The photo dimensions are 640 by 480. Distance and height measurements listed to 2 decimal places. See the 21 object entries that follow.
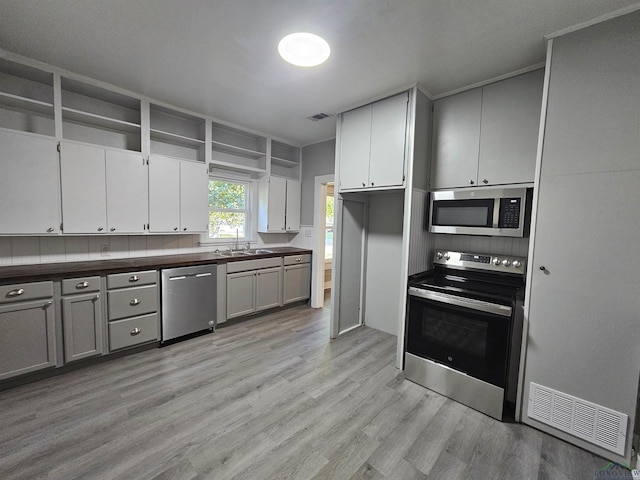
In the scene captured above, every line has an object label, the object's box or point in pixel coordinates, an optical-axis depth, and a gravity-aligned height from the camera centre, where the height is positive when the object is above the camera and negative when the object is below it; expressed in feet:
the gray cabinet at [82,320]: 7.68 -3.00
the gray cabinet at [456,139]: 7.94 +2.76
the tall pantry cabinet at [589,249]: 5.19 -0.33
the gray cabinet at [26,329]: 6.84 -2.97
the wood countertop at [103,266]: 7.14 -1.51
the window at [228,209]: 13.00 +0.66
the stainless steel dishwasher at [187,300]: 9.54 -2.94
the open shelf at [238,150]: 12.43 +3.47
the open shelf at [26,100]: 7.82 +3.35
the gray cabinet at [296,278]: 13.50 -2.79
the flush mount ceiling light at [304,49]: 6.19 +4.20
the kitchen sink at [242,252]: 12.01 -1.42
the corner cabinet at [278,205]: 13.75 +1.00
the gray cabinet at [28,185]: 7.32 +0.87
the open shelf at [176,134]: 10.78 +3.66
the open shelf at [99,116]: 8.82 +3.39
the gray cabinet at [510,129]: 7.00 +2.76
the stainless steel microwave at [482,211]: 7.10 +0.54
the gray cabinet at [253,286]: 11.43 -2.83
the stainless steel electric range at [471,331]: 6.42 -2.64
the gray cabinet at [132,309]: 8.45 -2.92
